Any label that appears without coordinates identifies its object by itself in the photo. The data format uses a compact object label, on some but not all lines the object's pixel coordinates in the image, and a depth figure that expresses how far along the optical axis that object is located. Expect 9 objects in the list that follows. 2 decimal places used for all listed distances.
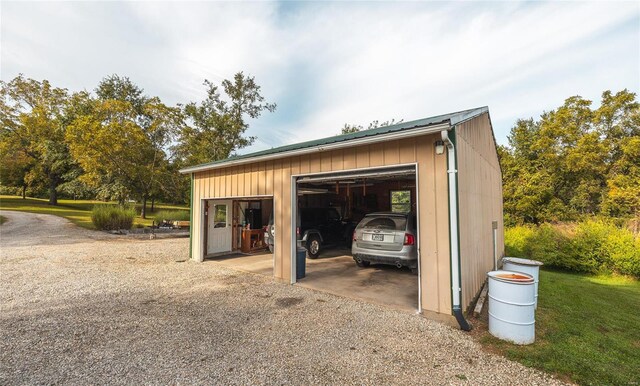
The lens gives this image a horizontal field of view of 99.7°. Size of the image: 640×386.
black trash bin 6.19
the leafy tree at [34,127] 22.72
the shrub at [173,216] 17.88
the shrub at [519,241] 11.25
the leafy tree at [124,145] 15.90
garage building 3.97
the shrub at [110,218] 14.59
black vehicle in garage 8.75
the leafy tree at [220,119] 20.86
